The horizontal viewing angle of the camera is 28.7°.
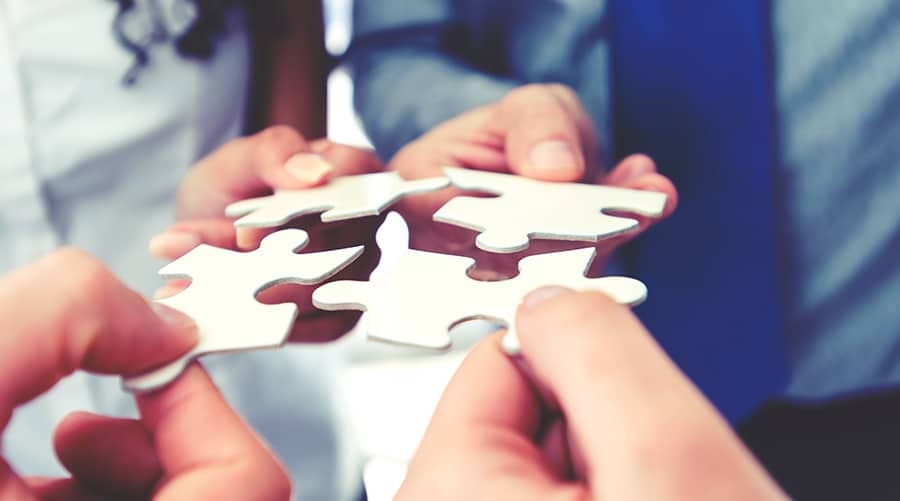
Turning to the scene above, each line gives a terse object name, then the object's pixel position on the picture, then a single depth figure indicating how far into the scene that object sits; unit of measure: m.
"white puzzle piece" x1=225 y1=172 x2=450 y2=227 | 0.48
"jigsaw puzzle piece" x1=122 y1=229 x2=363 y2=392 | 0.42
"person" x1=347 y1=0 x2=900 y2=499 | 0.49
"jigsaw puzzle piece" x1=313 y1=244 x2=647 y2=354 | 0.43
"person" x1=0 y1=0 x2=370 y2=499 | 0.52
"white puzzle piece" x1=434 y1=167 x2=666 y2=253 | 0.46
